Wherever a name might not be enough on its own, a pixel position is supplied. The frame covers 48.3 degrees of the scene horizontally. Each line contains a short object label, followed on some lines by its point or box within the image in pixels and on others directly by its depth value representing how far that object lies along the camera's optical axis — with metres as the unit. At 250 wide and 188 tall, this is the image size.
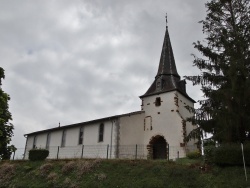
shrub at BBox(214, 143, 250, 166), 14.10
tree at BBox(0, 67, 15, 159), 24.16
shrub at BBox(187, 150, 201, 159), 21.55
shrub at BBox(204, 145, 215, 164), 15.56
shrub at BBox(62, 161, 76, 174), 18.90
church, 25.75
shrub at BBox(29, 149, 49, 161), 23.08
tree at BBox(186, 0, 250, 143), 14.77
